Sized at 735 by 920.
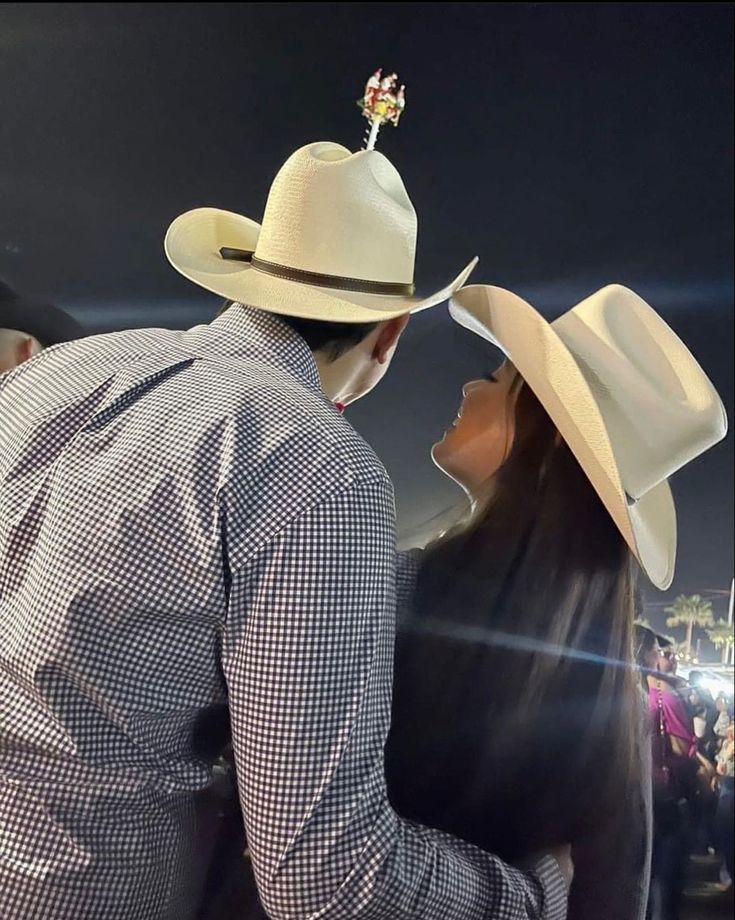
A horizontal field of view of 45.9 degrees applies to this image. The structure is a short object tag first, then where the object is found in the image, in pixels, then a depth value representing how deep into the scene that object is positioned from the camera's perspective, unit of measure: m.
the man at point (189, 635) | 0.57
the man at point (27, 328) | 1.09
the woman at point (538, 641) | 0.80
